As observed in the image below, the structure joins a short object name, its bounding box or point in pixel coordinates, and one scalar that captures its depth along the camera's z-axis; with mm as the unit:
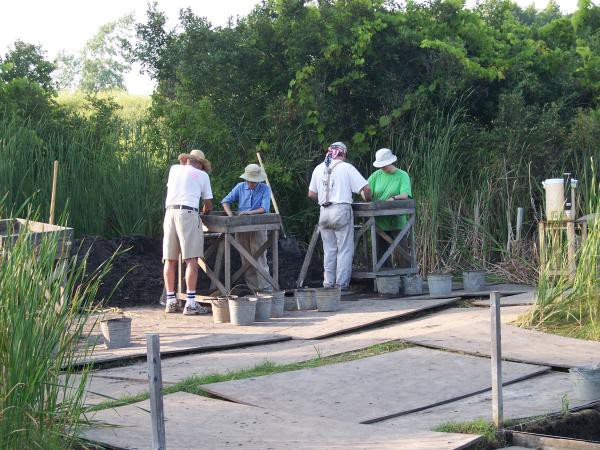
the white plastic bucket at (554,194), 11781
